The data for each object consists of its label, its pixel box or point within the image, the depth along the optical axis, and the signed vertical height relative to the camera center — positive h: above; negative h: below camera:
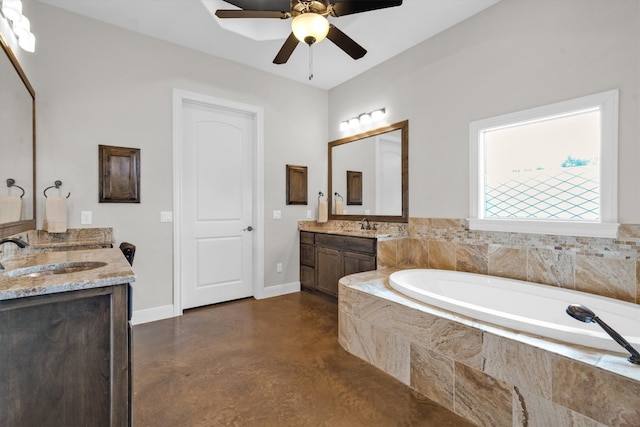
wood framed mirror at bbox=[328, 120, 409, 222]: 3.37 +0.49
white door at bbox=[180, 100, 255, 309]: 3.36 +0.09
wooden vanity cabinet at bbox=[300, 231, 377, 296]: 3.13 -0.53
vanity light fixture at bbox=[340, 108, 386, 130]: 3.60 +1.18
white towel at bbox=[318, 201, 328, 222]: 4.21 +0.01
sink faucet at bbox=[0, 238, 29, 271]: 1.36 -0.14
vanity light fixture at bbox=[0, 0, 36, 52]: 1.77 +1.19
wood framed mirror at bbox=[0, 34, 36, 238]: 1.65 +0.46
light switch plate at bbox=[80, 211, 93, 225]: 2.68 -0.05
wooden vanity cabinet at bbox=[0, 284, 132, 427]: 1.06 -0.56
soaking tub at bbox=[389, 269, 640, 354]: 1.43 -0.58
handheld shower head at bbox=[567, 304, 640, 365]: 1.21 -0.45
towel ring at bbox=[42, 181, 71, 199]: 2.54 +0.23
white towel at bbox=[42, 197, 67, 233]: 2.40 -0.03
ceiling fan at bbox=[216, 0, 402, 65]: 1.88 +1.29
